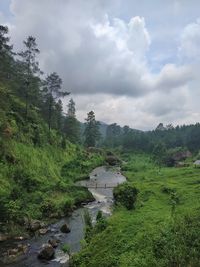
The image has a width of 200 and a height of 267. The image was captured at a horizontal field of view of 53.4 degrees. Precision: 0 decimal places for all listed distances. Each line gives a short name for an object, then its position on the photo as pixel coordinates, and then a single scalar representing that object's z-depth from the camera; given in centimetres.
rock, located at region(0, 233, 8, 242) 2133
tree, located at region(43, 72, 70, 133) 5329
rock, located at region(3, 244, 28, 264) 1857
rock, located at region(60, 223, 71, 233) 2387
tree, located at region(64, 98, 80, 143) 7168
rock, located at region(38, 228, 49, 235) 2332
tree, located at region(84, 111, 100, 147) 8290
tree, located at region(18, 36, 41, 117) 4127
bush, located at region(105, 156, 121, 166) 6786
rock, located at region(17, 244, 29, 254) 1981
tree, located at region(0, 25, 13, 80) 3358
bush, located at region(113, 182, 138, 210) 2454
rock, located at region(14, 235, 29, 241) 2177
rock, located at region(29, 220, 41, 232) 2366
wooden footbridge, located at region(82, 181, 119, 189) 4152
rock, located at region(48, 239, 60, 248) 2081
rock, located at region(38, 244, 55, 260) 1892
